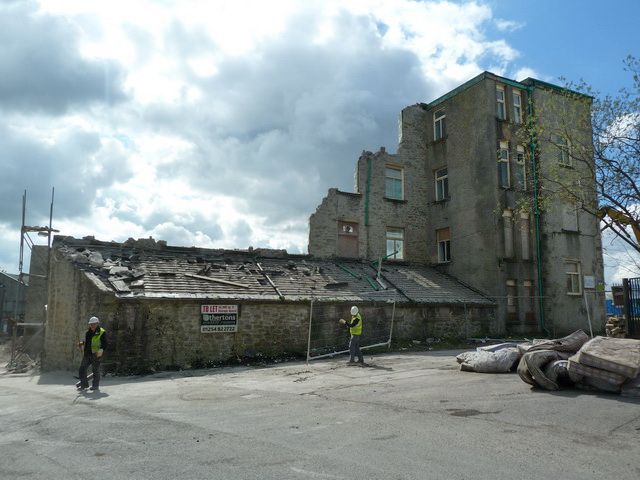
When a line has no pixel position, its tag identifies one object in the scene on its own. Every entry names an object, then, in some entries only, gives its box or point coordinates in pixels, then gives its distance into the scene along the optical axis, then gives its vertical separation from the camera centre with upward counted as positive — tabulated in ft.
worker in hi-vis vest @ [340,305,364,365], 49.90 -3.01
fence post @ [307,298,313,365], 54.33 -0.65
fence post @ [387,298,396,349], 61.75 -1.19
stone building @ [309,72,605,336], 80.33 +14.96
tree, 42.57 +12.78
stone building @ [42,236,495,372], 49.73 +0.64
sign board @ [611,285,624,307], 70.76 +1.78
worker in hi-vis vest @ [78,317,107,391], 38.58 -3.14
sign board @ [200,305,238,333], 53.01 -1.00
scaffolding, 64.80 -2.09
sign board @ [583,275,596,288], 84.02 +4.23
